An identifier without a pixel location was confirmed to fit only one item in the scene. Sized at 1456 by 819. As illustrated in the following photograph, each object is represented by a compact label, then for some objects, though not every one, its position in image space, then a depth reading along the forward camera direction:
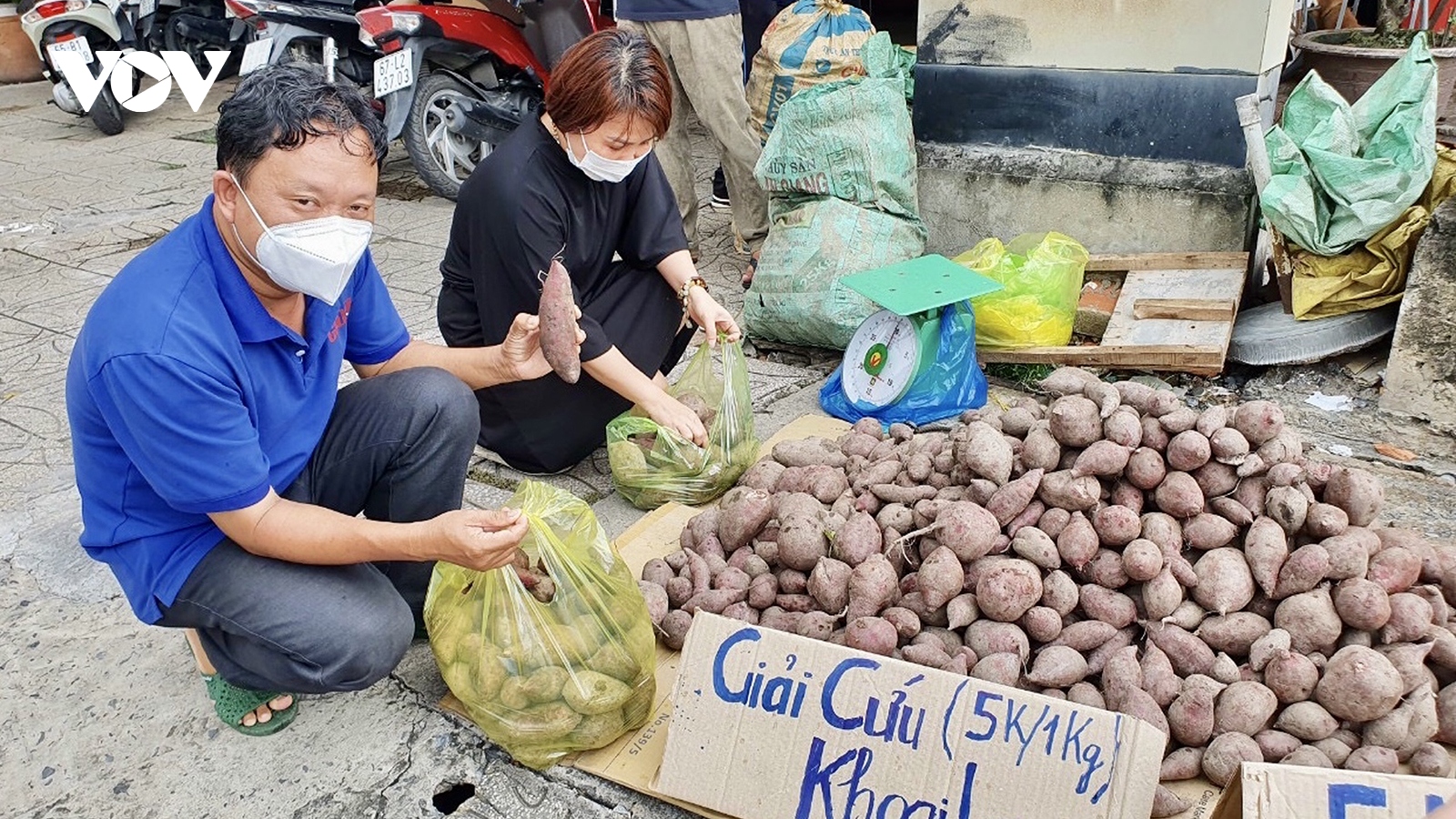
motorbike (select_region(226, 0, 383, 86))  5.79
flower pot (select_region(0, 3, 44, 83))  9.62
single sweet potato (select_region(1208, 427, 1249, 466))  2.15
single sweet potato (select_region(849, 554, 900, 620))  2.12
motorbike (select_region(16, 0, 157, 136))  7.56
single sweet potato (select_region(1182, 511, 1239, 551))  2.11
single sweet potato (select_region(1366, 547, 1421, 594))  2.03
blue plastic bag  3.21
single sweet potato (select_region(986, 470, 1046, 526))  2.18
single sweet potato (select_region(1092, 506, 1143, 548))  2.11
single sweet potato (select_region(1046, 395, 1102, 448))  2.22
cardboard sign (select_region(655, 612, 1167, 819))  1.66
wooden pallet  3.28
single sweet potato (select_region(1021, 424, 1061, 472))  2.26
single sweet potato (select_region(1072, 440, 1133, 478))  2.17
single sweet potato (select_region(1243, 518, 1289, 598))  2.04
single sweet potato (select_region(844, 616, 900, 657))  2.02
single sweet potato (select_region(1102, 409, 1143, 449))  2.19
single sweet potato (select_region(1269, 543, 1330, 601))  2.01
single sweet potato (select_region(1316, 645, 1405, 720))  1.81
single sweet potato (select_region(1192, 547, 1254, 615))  2.02
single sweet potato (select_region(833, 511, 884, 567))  2.24
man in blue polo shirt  1.67
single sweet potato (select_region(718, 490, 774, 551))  2.45
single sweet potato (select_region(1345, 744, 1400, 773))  1.78
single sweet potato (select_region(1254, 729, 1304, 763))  1.84
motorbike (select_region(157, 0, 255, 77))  8.28
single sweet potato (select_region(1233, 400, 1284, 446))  2.19
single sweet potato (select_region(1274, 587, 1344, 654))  1.97
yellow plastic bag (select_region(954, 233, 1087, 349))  3.52
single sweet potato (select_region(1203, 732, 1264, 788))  1.83
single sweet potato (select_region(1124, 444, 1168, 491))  2.16
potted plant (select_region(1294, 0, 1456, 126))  4.82
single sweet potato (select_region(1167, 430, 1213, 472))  2.15
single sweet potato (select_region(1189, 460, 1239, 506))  2.18
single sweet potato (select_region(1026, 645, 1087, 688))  1.97
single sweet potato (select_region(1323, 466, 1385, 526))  2.11
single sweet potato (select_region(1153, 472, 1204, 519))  2.13
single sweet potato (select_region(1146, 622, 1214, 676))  1.98
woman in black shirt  2.57
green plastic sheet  3.21
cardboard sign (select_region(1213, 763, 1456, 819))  1.44
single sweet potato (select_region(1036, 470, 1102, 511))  2.16
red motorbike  5.34
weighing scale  3.13
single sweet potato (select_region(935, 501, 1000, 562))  2.12
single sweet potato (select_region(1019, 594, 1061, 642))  2.04
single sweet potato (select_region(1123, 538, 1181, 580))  2.04
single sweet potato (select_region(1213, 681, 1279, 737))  1.86
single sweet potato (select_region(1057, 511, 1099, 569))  2.10
